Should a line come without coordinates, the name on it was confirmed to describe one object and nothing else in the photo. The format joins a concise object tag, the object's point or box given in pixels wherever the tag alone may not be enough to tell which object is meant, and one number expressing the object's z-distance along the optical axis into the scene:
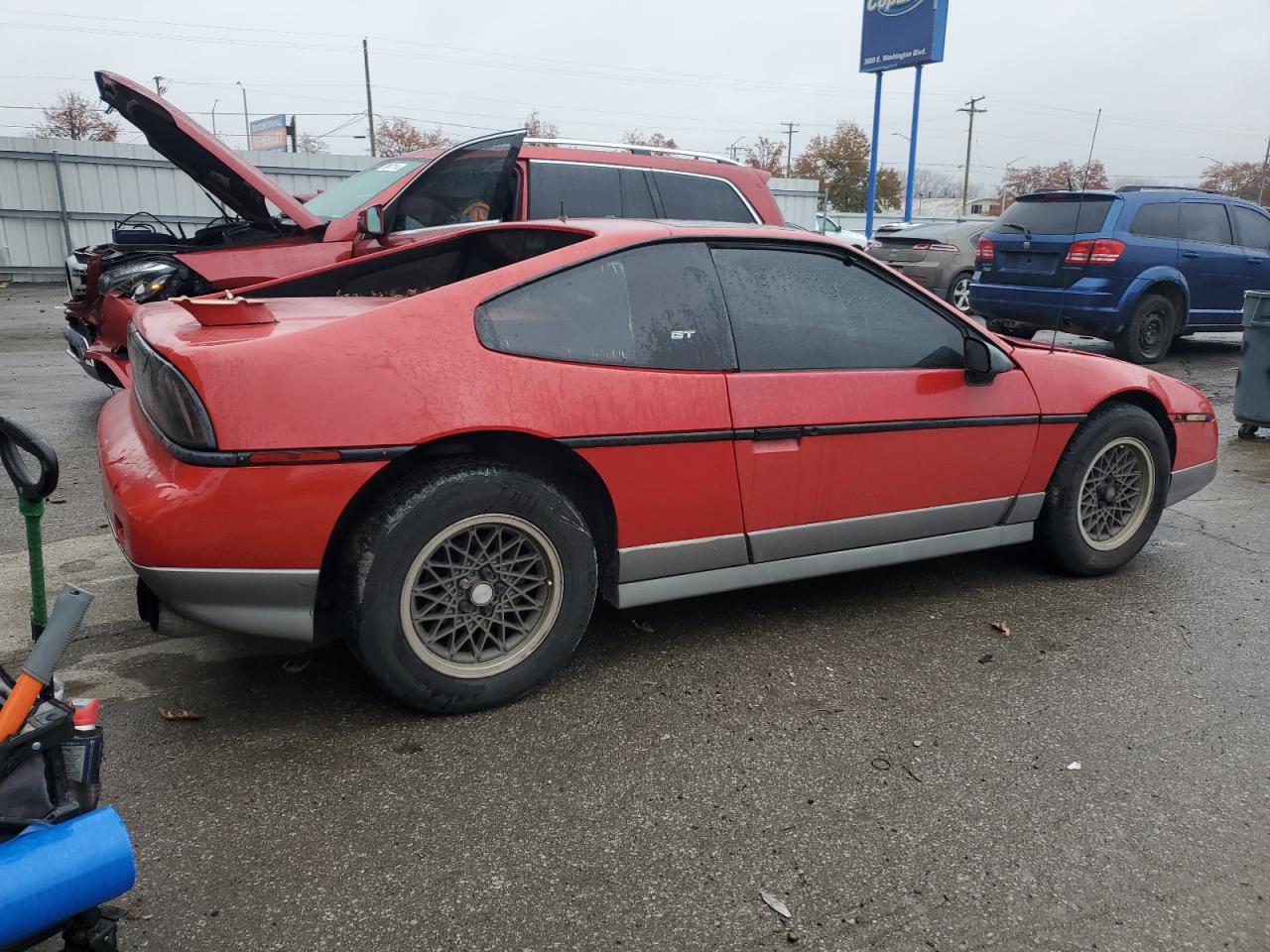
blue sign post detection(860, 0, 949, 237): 24.06
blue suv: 9.94
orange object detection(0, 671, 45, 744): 1.72
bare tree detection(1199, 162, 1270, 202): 62.66
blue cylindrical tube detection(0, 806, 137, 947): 1.62
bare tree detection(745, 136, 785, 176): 65.81
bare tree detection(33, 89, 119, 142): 44.25
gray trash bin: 7.30
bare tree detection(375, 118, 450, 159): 57.88
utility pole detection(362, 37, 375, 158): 50.02
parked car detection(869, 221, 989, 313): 13.84
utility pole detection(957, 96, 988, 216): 62.72
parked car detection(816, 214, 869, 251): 24.65
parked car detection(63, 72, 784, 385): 6.02
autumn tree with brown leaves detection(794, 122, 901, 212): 56.00
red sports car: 2.71
